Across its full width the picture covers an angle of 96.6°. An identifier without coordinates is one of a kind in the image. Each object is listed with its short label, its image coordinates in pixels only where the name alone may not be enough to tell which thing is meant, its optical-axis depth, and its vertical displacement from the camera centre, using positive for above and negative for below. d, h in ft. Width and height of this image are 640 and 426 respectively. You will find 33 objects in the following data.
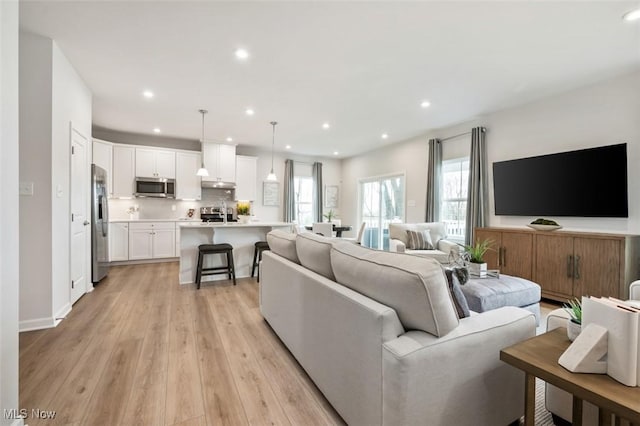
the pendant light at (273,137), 16.96 +5.13
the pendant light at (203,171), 14.72 +2.11
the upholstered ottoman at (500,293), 7.90 -2.39
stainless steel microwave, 19.03 +1.44
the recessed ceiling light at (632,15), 7.29 +5.12
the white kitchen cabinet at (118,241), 17.93 -2.08
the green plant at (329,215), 25.23 -0.49
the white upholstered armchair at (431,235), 14.14 -1.53
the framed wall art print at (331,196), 27.27 +1.32
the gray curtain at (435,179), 17.78 +1.96
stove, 18.83 -0.38
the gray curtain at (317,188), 25.82 +1.97
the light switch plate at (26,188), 8.70 +0.60
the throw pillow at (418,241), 14.92 -1.61
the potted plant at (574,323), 4.01 -1.60
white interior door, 10.59 -0.38
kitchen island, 14.02 -1.64
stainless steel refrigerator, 12.92 -0.81
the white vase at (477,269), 9.54 -1.98
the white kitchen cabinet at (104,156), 17.20 +3.20
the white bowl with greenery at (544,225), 11.69 -0.57
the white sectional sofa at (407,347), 3.72 -1.99
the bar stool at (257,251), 14.93 -2.23
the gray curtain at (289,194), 24.49 +1.34
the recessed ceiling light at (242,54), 9.19 +5.10
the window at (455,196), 16.76 +0.88
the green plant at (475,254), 9.83 -1.50
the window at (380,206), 21.74 +0.33
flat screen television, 10.58 +1.15
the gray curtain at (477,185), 14.96 +1.36
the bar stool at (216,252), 13.24 -2.38
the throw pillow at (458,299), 4.67 -1.47
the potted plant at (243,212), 16.34 -0.18
